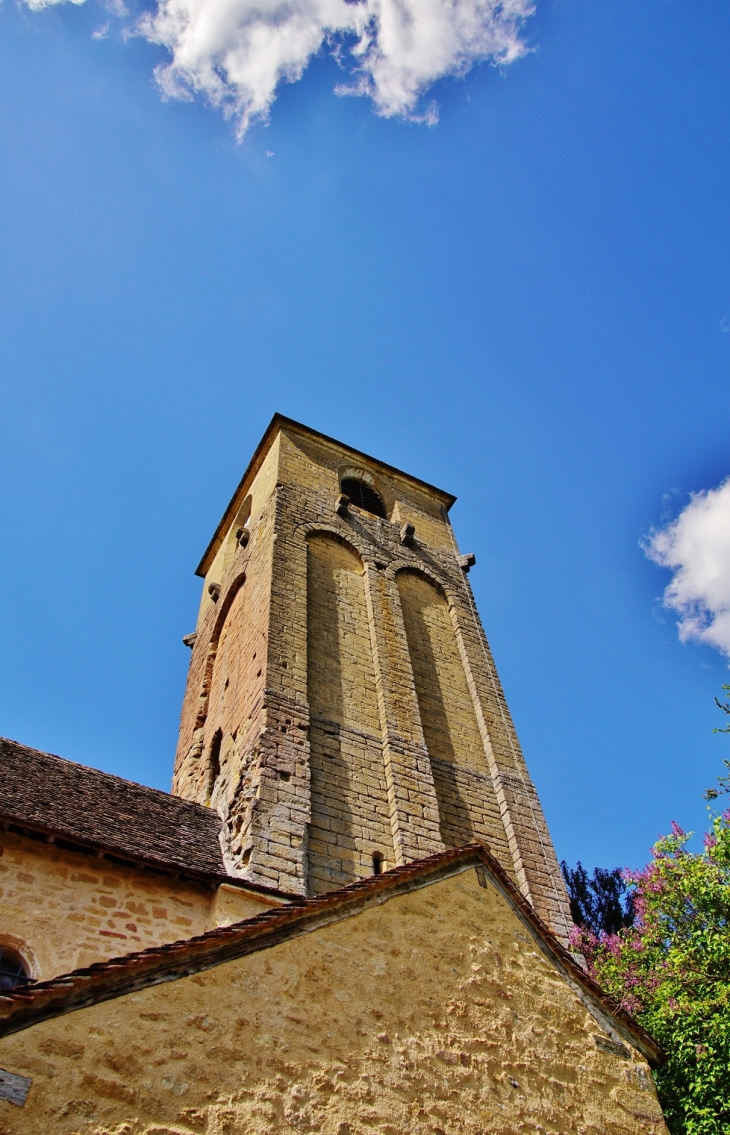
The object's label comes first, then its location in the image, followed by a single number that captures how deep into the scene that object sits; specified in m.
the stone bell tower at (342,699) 9.81
